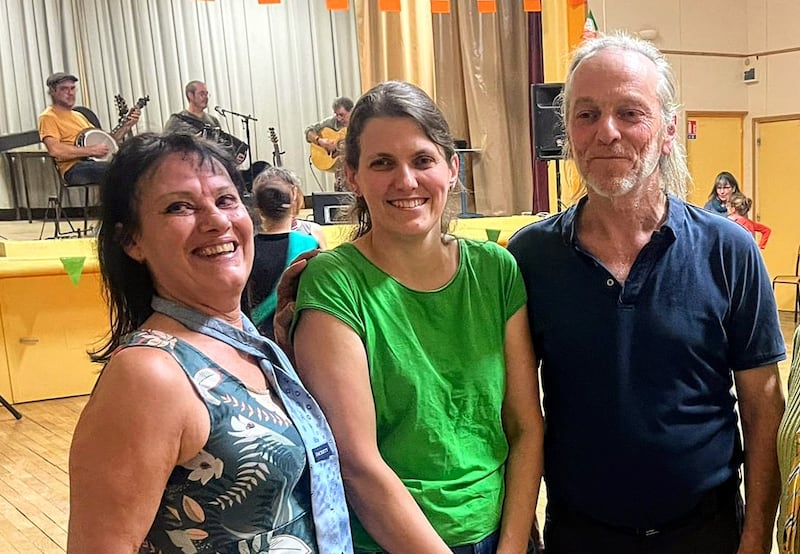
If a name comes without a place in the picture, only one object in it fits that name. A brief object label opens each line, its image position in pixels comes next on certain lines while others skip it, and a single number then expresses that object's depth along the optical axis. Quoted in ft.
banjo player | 21.61
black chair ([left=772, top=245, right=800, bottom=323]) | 22.68
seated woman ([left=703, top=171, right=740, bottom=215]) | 22.35
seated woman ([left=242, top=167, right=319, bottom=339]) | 9.21
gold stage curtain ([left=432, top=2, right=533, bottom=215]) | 29.63
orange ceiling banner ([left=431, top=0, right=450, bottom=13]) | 21.26
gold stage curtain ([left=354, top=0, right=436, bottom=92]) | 26.03
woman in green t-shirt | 4.03
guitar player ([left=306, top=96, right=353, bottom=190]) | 28.71
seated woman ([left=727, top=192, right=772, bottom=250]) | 21.95
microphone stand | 29.09
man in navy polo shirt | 4.55
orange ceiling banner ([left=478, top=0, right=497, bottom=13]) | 21.84
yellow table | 16.37
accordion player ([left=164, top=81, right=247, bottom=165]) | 24.95
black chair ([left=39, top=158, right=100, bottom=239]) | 23.24
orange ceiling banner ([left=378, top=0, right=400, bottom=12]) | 20.95
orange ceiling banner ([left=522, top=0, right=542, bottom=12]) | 23.54
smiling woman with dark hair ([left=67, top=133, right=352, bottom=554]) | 3.11
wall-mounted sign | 27.55
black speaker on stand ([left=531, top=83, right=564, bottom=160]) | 21.17
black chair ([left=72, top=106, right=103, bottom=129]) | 23.38
